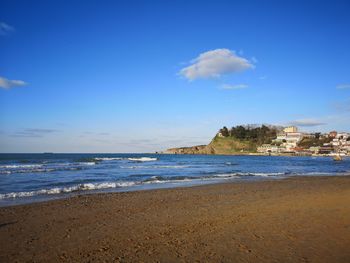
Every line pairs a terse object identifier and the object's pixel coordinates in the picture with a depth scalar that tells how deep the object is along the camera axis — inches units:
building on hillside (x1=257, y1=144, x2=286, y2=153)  6195.9
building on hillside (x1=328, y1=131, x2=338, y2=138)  7066.9
